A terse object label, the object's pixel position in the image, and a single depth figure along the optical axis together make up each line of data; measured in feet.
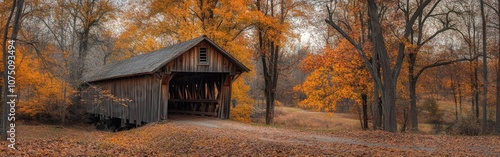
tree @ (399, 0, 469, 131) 76.89
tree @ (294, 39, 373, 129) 79.30
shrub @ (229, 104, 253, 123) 91.69
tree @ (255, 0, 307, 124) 82.48
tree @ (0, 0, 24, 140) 42.98
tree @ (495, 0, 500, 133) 70.17
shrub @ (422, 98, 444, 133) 110.24
